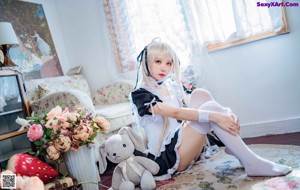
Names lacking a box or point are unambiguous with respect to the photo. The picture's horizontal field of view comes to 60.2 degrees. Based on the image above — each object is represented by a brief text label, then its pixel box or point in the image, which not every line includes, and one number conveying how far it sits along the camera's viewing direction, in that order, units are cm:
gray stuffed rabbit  128
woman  119
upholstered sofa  183
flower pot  120
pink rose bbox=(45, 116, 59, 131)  110
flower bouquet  108
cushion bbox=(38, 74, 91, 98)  230
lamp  198
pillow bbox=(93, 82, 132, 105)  261
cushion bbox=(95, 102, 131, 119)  203
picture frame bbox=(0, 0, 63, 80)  245
